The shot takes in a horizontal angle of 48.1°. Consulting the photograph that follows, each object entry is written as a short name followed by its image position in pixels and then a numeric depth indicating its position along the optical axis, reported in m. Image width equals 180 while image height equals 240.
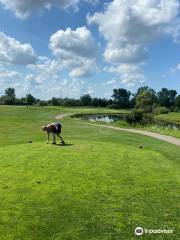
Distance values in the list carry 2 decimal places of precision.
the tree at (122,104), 112.44
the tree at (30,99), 97.74
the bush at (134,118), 43.29
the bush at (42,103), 94.50
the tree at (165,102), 99.72
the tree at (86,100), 107.69
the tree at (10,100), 91.08
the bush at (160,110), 71.35
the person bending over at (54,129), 13.92
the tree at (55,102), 100.53
